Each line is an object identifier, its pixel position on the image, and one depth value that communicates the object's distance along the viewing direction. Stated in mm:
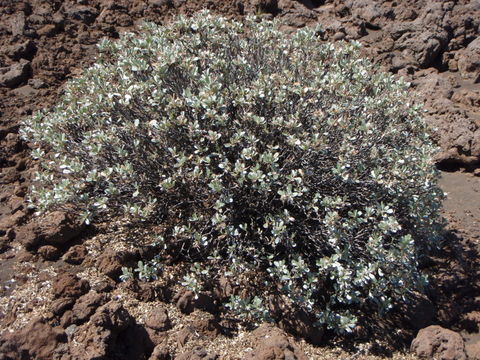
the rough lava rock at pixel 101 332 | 2682
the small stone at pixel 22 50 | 6000
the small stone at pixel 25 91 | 5508
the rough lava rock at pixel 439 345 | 3197
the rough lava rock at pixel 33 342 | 2701
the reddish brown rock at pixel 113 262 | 3502
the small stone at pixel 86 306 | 2979
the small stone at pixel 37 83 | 5616
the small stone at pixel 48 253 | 3668
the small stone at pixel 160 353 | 2949
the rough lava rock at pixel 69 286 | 3219
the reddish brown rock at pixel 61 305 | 3087
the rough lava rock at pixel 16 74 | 5613
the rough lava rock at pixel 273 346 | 2805
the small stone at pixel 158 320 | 3152
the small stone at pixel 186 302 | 3324
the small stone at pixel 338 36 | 6980
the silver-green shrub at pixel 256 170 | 3262
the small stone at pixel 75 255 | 3641
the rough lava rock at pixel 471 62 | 6574
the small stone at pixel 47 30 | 6344
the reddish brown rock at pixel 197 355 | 2879
